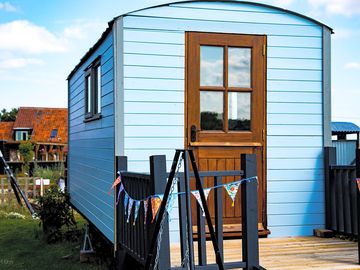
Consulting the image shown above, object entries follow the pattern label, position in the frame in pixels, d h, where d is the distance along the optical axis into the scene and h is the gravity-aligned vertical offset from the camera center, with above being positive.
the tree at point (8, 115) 57.97 +2.87
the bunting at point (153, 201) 4.65 -0.51
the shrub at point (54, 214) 10.32 -1.28
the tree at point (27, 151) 29.05 -0.41
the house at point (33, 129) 35.75 +0.94
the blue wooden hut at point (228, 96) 6.32 +0.54
